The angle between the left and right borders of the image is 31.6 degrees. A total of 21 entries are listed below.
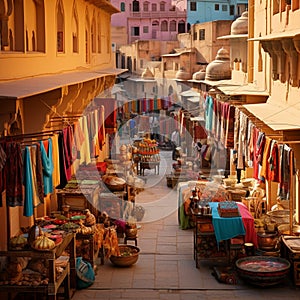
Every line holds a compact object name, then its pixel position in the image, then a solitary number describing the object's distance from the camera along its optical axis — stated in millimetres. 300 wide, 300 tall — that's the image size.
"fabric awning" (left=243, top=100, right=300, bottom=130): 8271
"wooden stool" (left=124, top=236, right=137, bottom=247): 10511
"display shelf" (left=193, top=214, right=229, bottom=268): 9388
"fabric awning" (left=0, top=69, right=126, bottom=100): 6165
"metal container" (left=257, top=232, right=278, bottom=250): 9263
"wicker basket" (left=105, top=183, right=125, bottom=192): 11771
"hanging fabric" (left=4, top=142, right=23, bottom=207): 6432
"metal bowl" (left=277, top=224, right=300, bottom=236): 9519
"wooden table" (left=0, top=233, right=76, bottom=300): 7083
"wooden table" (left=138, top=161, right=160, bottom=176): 16808
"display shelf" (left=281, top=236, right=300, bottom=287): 8576
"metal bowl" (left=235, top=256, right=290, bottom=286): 8444
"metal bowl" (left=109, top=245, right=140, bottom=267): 9478
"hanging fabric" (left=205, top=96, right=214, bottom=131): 15061
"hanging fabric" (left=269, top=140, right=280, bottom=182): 9131
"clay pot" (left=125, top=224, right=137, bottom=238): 10493
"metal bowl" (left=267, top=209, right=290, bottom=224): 10118
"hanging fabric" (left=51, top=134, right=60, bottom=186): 7722
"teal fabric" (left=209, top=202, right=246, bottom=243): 9191
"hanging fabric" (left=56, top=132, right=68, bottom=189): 8032
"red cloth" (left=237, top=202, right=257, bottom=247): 9274
